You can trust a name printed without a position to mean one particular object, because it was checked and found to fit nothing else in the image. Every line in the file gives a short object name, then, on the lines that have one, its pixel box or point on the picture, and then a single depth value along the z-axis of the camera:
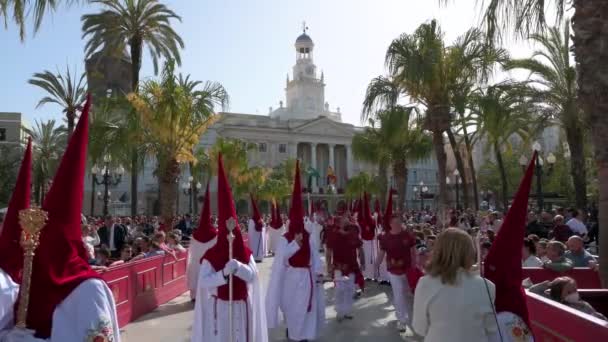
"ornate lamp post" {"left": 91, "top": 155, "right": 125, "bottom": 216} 24.50
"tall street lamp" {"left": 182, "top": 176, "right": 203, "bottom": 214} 35.96
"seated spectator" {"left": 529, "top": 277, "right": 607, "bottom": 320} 5.02
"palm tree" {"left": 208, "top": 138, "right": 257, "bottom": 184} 33.19
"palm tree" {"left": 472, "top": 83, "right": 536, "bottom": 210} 16.64
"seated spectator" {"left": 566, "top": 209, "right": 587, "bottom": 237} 13.21
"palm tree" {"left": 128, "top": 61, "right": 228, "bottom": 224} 16.33
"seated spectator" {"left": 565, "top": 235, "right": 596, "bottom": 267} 8.58
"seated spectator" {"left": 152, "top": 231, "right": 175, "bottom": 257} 12.10
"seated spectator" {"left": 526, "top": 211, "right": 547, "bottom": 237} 14.77
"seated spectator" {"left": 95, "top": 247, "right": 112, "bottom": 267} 10.38
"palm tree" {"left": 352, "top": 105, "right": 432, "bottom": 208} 24.14
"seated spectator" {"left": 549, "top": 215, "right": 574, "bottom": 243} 12.20
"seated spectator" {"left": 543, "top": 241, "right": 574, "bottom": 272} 7.55
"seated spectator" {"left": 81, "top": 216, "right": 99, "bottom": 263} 10.25
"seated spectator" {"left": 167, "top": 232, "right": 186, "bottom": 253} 13.51
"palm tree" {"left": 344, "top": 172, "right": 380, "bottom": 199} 50.60
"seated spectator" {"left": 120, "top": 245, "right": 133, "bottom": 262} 12.02
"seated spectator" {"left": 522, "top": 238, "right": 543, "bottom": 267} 8.31
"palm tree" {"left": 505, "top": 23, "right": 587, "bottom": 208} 17.75
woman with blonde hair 3.56
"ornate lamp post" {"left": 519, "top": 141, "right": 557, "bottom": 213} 20.17
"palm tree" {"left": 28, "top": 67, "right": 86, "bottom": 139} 27.98
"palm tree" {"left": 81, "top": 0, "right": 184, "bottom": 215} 21.45
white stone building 64.88
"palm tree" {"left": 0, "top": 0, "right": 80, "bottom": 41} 9.94
